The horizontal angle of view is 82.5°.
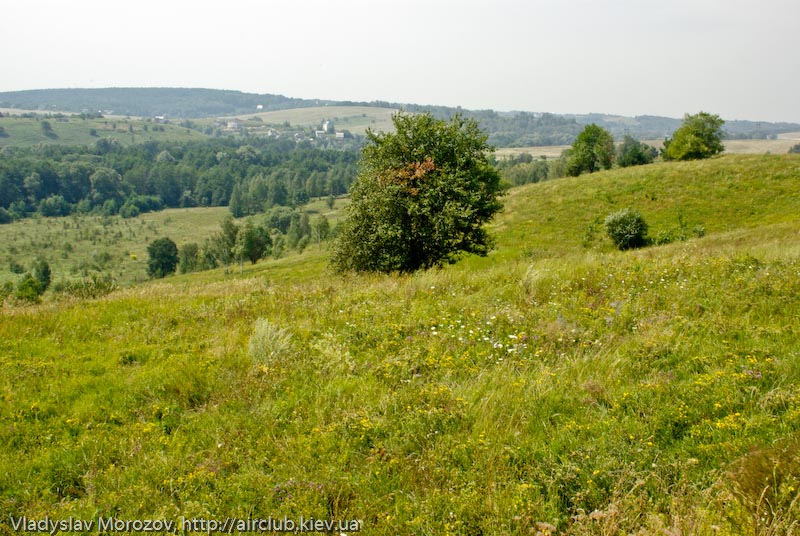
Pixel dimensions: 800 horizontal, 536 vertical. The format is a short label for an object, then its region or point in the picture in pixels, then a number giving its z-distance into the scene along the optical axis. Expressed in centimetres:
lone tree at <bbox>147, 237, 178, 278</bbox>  11600
